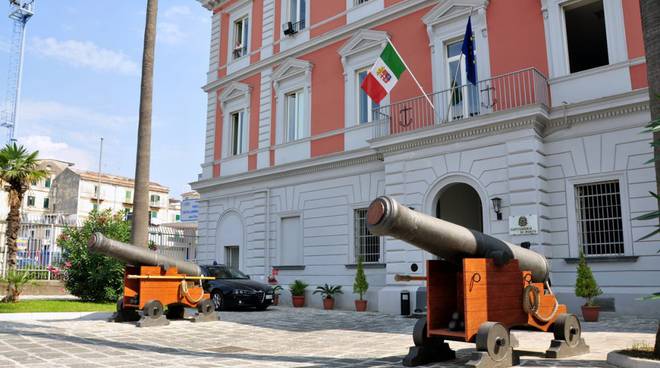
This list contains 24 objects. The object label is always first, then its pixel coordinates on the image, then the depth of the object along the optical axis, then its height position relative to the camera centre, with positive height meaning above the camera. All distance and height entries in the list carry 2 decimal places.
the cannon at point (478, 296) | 5.83 -0.24
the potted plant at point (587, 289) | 11.17 -0.27
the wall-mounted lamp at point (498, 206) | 13.19 +1.62
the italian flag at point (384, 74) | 14.82 +5.30
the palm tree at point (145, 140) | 13.03 +3.21
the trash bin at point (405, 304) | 14.07 -0.72
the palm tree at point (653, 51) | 6.50 +2.67
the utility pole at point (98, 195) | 63.99 +9.05
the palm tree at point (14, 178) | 16.48 +2.82
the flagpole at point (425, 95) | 14.84 +4.76
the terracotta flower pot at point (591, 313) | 11.14 -0.73
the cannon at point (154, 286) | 11.30 -0.25
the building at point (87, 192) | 64.69 +9.69
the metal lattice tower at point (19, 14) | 63.22 +29.23
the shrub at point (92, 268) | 16.00 +0.16
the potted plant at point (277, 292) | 18.33 -0.58
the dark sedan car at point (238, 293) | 15.41 -0.50
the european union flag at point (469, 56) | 13.83 +5.38
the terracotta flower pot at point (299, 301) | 17.53 -0.81
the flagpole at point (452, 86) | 14.37 +5.14
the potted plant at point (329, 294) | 16.73 -0.57
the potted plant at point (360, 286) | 15.82 -0.31
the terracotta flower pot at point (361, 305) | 15.82 -0.84
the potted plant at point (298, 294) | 17.55 -0.60
